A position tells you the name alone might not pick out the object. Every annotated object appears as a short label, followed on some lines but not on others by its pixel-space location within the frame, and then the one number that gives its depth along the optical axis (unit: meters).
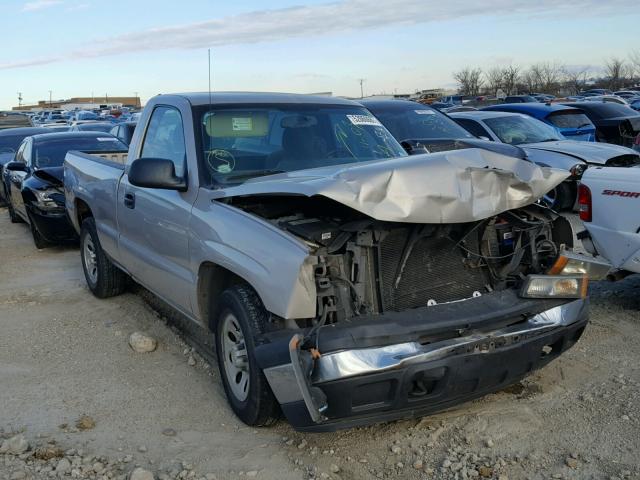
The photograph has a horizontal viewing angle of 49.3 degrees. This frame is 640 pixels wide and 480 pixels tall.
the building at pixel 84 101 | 97.36
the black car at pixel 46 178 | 9.33
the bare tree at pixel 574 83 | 65.88
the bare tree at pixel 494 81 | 73.24
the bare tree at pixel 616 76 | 67.70
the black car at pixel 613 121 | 15.66
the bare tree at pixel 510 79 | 69.98
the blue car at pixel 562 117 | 13.26
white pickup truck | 5.14
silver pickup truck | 3.31
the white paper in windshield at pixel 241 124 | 4.80
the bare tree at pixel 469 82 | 75.07
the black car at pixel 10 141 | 14.24
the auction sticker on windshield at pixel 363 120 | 5.29
